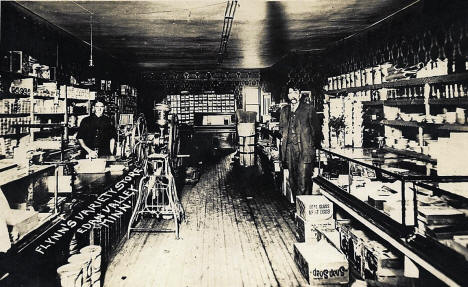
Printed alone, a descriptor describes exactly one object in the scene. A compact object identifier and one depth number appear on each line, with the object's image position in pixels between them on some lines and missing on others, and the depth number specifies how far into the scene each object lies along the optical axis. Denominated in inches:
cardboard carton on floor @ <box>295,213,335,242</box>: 140.6
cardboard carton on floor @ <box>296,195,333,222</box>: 142.9
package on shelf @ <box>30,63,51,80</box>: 222.4
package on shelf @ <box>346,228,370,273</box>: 118.3
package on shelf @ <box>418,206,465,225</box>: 82.3
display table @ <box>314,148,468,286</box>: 76.2
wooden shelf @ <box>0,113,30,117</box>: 200.8
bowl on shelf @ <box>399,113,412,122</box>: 181.3
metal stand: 167.3
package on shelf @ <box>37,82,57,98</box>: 234.3
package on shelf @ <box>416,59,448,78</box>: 151.6
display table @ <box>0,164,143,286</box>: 87.3
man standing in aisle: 190.1
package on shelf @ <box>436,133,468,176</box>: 102.1
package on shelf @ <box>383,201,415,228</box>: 95.3
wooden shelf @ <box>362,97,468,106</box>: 141.1
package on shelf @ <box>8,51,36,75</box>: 198.7
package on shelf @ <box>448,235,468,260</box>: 71.4
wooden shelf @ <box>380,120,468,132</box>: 138.2
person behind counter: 209.9
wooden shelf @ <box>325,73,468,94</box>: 141.5
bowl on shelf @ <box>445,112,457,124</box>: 145.3
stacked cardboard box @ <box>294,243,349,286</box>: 113.2
